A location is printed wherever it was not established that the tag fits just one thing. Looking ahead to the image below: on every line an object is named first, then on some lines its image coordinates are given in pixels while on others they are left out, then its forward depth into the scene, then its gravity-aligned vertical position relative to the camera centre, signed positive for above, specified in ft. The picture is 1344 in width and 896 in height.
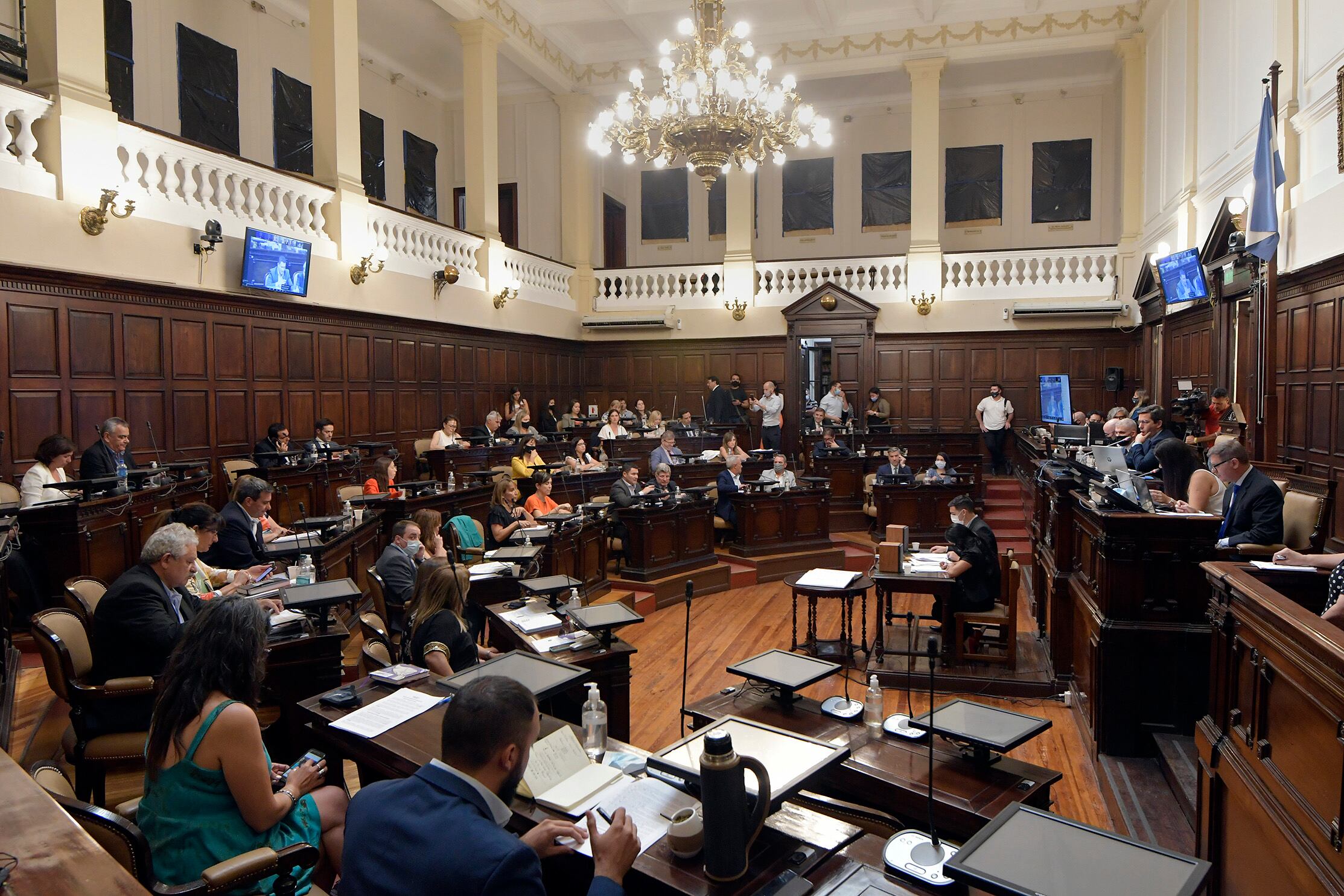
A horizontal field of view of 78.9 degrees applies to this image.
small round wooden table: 19.81 -5.55
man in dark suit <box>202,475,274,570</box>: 17.69 -2.35
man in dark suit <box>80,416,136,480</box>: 21.56 -0.74
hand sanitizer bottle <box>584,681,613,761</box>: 8.71 -3.41
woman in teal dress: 7.32 -3.11
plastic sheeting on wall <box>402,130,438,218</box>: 49.08 +15.24
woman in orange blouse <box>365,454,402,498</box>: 25.54 -1.82
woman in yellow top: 31.78 -1.43
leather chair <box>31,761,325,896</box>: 6.59 -3.64
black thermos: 6.03 -2.95
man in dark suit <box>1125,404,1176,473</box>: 22.65 -0.63
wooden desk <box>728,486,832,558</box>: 31.65 -4.01
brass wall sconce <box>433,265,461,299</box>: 38.68 +6.87
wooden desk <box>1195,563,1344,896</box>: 6.65 -3.12
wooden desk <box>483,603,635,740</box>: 12.58 -4.16
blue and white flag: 22.40 +6.21
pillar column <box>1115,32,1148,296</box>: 43.01 +14.14
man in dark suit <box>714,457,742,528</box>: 32.17 -2.69
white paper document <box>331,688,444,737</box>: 9.28 -3.45
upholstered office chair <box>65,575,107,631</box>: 12.46 -2.72
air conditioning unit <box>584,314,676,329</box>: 50.44 +6.20
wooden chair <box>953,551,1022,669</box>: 19.13 -4.76
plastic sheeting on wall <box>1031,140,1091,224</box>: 50.88 +14.94
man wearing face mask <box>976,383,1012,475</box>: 43.60 -0.25
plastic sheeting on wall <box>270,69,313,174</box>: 39.96 +15.06
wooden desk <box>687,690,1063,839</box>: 7.97 -3.70
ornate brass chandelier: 24.36 +9.77
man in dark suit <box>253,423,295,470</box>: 27.78 -0.89
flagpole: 23.03 +1.57
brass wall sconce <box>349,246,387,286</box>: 33.71 +6.56
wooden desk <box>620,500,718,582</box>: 27.78 -4.16
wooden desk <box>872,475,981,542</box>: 34.14 -3.59
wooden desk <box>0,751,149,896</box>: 5.00 -2.81
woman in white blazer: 19.48 -1.14
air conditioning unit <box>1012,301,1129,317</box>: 44.06 +6.01
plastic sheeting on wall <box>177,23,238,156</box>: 34.76 +14.57
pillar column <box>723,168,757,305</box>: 48.75 +11.01
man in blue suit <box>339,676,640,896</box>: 5.63 -2.94
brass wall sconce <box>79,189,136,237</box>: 23.02 +5.88
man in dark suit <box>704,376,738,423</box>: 47.83 +0.90
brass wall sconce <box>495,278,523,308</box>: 43.24 +6.84
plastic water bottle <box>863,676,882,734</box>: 9.55 -3.41
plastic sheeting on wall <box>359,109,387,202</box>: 45.29 +14.96
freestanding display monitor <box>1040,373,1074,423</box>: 45.52 +1.10
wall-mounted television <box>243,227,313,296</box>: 28.37 +5.76
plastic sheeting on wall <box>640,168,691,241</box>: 56.80 +15.09
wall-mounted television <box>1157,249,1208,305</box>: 30.30 +5.46
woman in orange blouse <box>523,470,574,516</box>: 25.85 -2.58
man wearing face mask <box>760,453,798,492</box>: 32.22 -2.24
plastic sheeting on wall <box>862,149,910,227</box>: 53.78 +15.31
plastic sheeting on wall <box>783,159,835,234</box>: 54.80 +15.26
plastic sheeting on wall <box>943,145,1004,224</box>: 52.24 +15.12
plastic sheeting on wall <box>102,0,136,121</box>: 31.37 +14.38
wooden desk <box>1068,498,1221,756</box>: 13.94 -3.64
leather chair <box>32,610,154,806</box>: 10.86 -3.77
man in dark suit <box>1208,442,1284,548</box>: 13.93 -1.46
